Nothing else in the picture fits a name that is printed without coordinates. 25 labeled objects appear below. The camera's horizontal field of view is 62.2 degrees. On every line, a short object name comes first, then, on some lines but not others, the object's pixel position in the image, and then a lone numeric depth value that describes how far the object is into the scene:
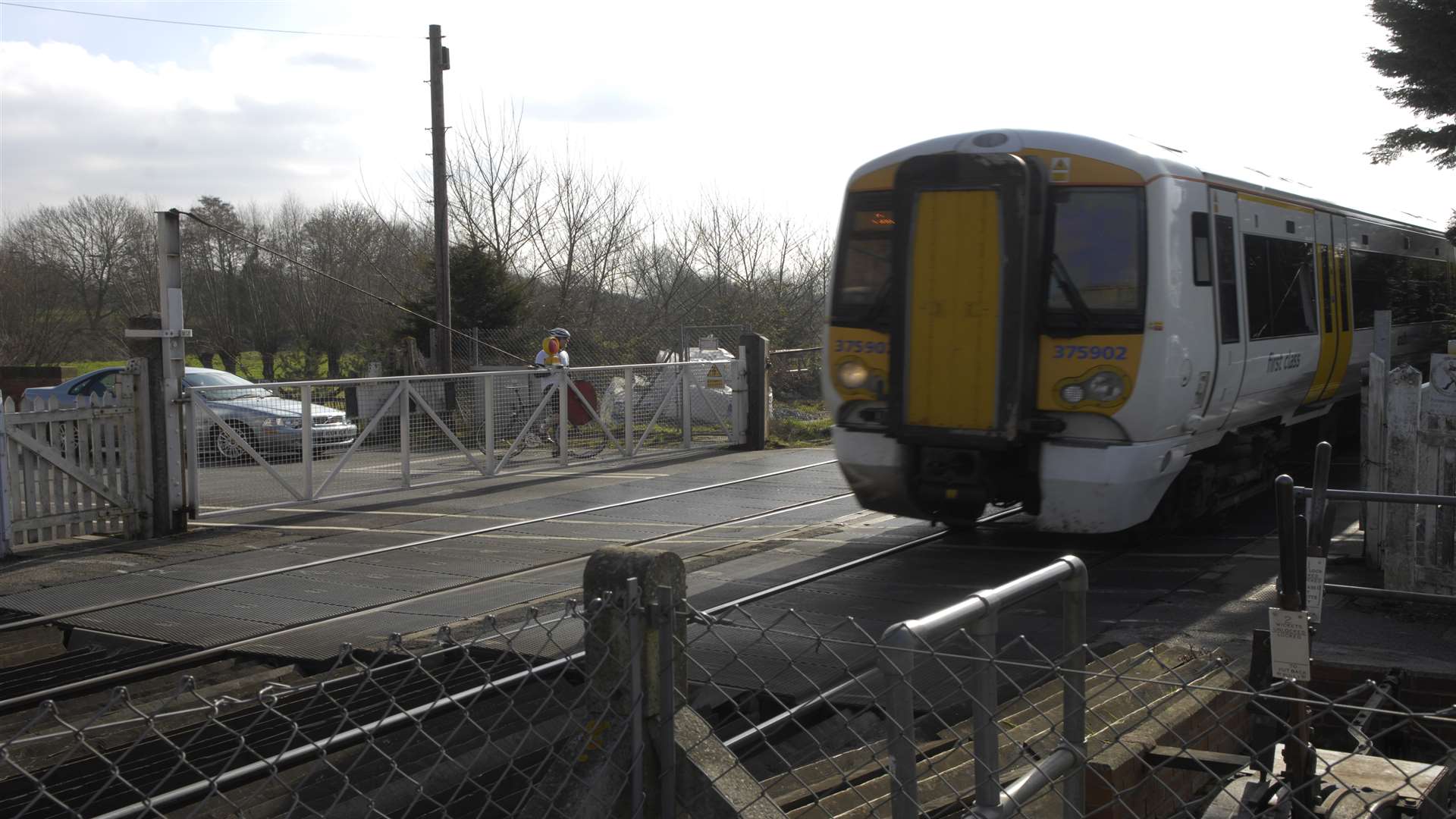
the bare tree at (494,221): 30.89
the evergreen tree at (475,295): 27.84
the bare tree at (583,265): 32.09
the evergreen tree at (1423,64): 18.33
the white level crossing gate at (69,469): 10.27
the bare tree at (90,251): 38.56
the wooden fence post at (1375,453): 8.37
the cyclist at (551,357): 16.12
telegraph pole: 20.47
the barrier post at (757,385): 18.52
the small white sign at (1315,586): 4.83
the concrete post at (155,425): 11.18
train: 8.28
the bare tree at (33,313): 33.53
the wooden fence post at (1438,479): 7.14
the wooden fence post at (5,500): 10.07
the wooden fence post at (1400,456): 7.33
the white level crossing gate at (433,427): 12.39
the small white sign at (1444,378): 7.50
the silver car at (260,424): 11.93
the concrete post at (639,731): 2.98
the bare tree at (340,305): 37.06
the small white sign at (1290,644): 3.48
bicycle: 15.78
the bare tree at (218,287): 38.31
